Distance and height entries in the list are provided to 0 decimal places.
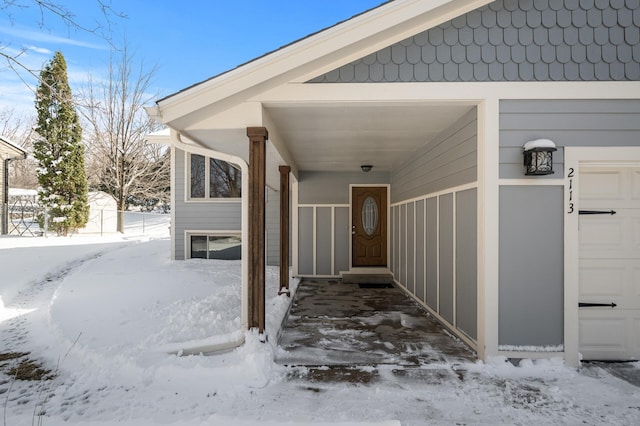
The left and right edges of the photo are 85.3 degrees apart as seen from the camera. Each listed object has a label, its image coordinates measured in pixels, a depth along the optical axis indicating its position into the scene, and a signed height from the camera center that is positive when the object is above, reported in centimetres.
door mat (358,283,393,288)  706 -147
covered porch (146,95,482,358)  340 +70
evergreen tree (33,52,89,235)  1313 +200
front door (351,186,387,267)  809 -29
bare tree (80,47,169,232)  1641 +392
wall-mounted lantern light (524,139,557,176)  312 +53
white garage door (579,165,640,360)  339 -48
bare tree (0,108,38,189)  2000 +445
